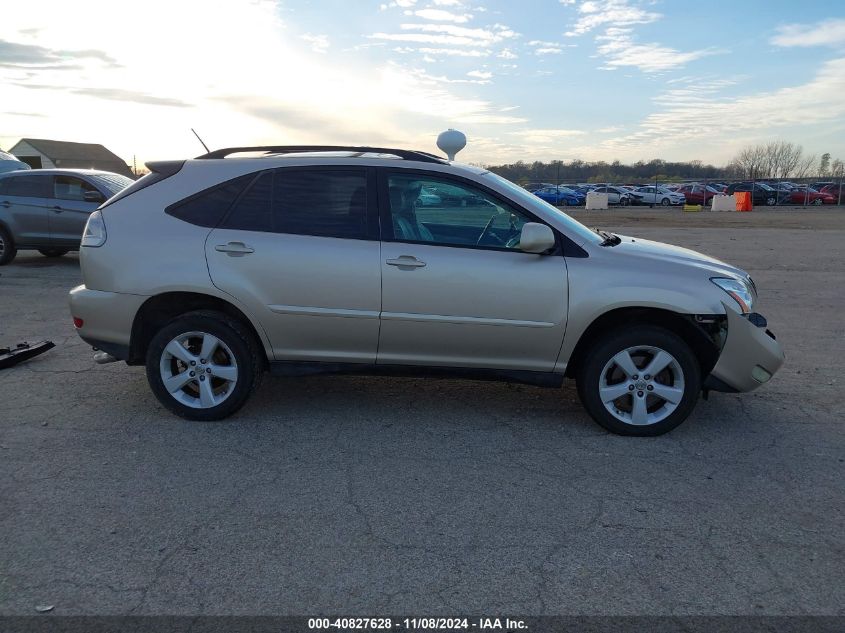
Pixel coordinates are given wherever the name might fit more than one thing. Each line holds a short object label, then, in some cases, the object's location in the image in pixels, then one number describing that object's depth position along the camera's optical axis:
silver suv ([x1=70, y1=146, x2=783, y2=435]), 4.56
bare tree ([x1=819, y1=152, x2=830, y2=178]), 89.19
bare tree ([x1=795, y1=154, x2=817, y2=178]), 86.19
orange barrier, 38.59
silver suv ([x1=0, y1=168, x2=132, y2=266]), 11.77
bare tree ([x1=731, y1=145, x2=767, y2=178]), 85.14
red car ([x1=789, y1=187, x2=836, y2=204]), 43.59
